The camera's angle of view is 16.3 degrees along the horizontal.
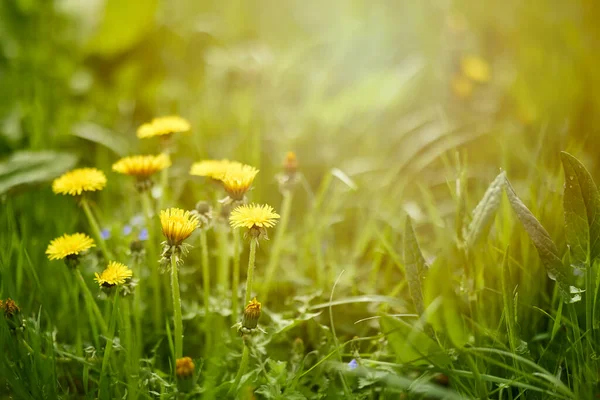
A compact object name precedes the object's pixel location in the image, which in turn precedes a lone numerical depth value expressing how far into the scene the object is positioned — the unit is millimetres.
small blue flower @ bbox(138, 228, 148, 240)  1443
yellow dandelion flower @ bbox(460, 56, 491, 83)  1743
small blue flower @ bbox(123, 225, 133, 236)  1466
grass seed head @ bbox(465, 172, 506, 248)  1349
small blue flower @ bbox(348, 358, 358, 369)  1346
